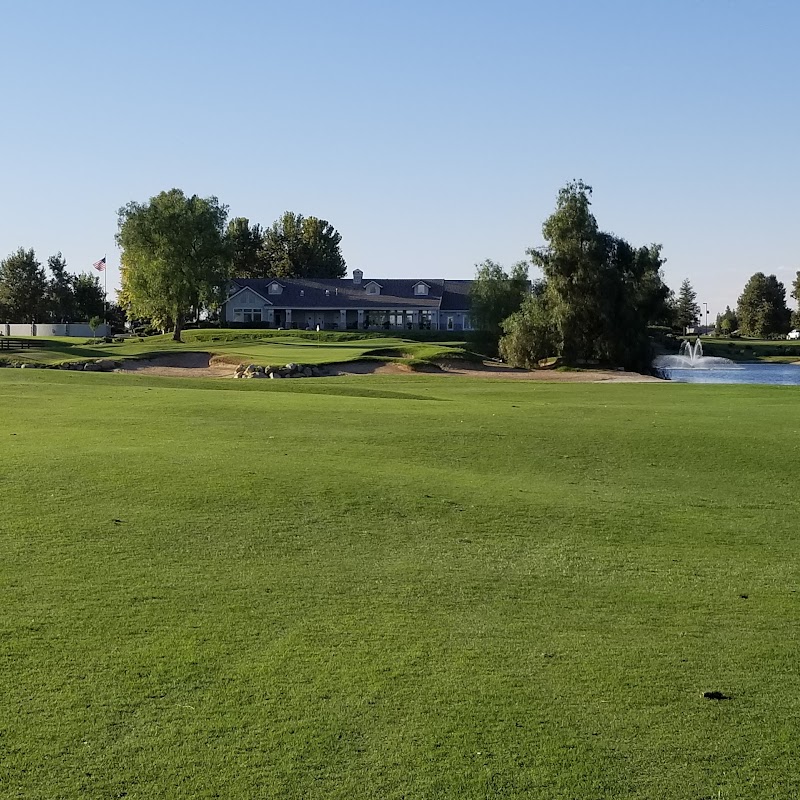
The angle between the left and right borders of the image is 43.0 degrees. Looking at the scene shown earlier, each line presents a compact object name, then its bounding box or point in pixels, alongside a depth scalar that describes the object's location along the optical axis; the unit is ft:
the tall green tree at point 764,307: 533.14
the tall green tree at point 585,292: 238.68
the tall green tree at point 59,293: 447.83
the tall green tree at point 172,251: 295.48
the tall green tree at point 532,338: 241.76
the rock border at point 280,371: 179.83
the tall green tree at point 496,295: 288.10
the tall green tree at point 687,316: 547.49
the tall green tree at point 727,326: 627.87
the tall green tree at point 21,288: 438.40
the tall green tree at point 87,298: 457.27
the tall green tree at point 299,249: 575.38
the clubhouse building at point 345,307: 422.82
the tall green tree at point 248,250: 561.02
